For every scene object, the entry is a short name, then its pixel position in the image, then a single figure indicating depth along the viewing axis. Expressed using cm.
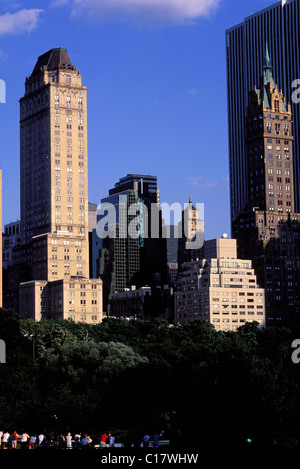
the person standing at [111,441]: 10302
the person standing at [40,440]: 10850
